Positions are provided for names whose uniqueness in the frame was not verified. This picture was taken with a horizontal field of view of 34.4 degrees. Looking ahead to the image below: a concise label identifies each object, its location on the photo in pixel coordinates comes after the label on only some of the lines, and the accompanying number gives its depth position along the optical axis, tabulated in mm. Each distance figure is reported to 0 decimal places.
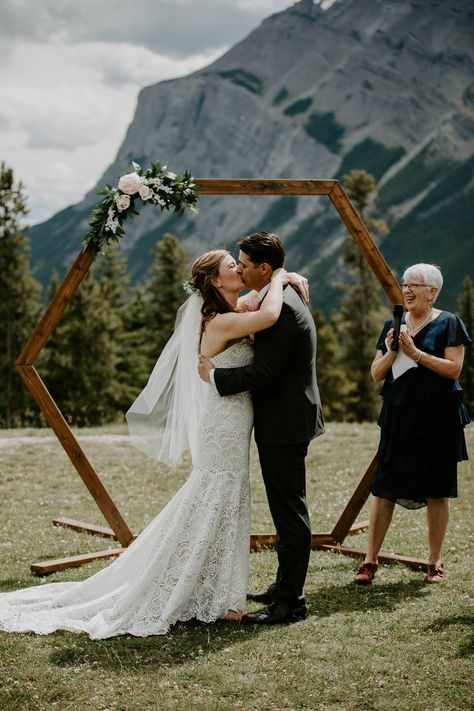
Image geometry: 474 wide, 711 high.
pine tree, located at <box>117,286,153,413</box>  48031
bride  5719
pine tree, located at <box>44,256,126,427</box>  44750
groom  5801
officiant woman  6578
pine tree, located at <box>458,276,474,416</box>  53594
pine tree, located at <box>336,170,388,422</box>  45281
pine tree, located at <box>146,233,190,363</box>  47531
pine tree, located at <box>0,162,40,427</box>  39250
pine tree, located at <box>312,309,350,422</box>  51969
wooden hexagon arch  7500
